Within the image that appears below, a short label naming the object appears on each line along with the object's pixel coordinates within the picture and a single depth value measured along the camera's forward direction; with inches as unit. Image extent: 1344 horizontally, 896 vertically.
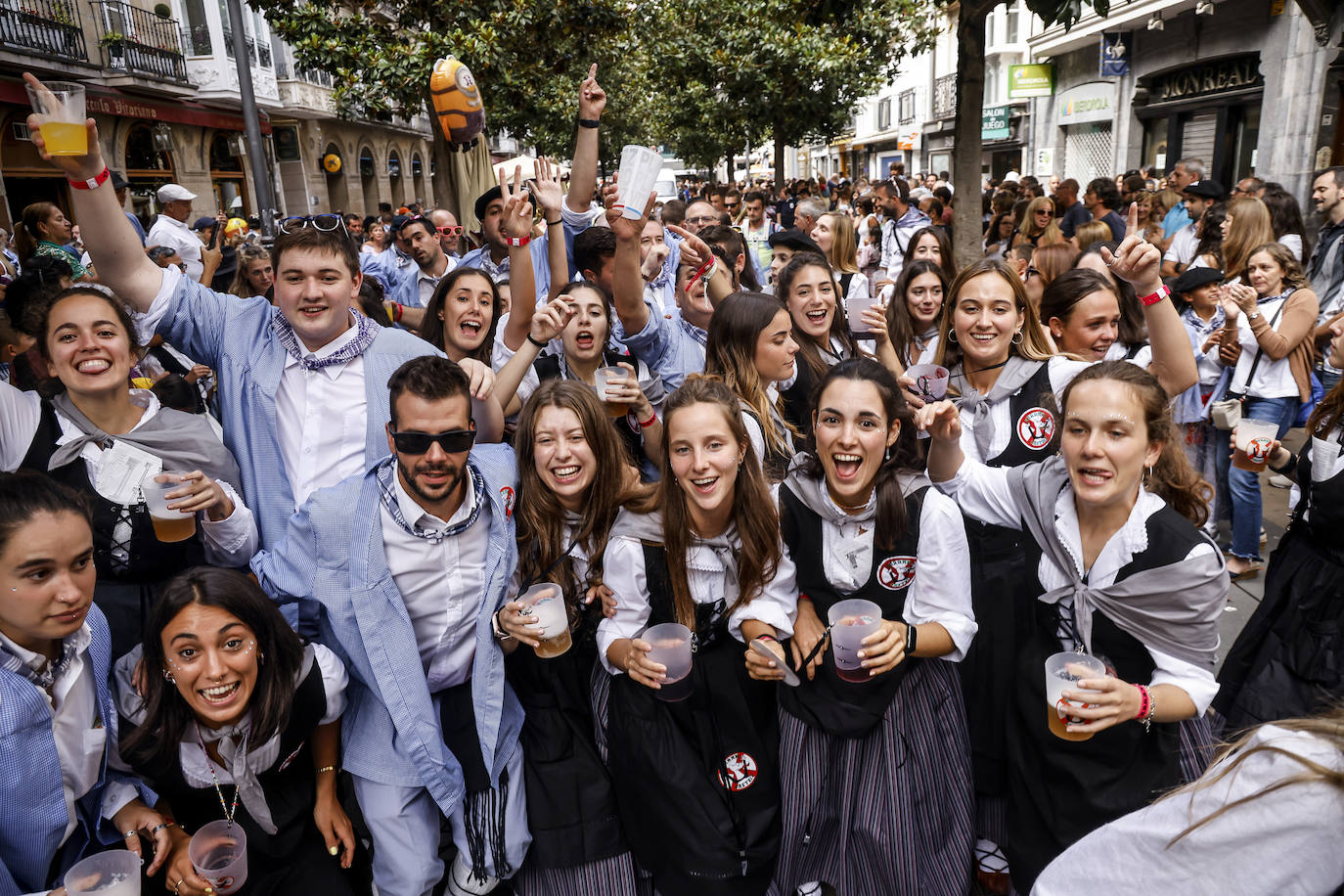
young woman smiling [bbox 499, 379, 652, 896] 107.4
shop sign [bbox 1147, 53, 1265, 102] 578.4
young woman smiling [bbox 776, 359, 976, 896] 101.4
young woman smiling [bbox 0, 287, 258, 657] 103.8
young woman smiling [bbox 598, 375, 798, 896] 101.1
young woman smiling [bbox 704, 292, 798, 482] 145.3
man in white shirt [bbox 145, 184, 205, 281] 301.0
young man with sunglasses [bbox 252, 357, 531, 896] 102.0
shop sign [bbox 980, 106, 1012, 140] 1070.4
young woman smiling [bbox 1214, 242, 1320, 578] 181.6
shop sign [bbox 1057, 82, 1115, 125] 815.7
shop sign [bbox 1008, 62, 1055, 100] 890.7
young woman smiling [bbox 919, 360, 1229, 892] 88.0
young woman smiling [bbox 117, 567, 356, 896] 90.1
